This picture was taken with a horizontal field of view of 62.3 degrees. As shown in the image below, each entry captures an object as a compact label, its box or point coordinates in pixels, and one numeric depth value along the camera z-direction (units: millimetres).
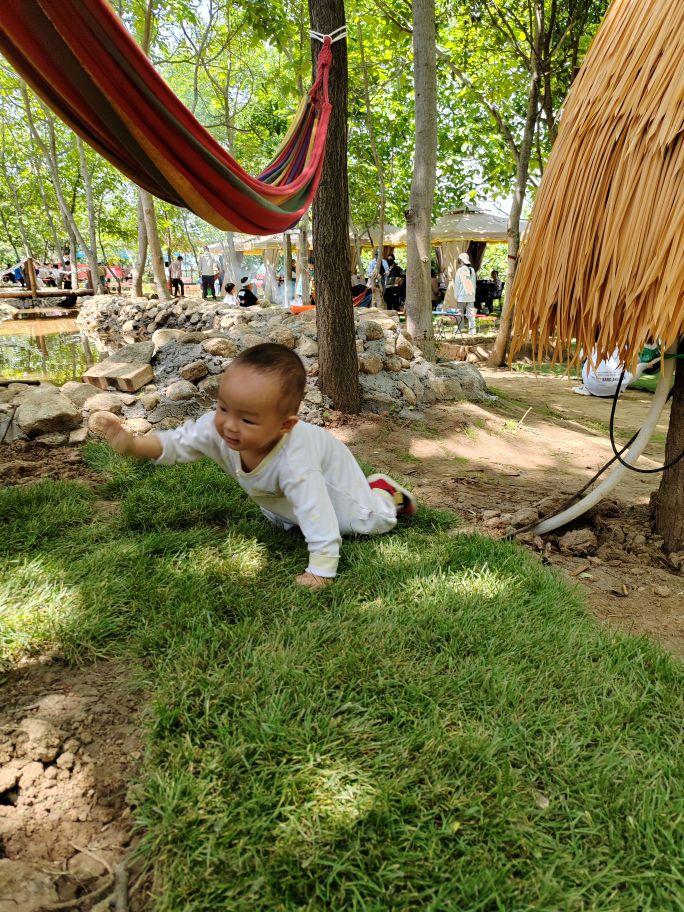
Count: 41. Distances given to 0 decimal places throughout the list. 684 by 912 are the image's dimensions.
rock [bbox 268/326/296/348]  5203
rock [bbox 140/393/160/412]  4434
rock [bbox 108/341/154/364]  5145
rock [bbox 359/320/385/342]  5430
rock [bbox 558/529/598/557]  2521
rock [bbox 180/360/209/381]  4738
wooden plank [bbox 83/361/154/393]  4656
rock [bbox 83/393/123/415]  4297
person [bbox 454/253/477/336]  12109
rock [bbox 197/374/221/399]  4570
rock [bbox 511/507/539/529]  2697
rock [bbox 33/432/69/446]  3652
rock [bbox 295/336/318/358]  5062
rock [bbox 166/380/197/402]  4480
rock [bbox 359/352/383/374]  5012
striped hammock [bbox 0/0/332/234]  2121
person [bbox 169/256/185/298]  21062
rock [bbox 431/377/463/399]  5410
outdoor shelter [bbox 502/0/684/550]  1782
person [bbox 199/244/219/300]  19656
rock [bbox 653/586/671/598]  2209
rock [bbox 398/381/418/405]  4953
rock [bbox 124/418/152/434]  4062
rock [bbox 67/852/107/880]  1104
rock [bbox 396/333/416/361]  5461
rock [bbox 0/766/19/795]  1254
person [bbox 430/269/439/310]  15452
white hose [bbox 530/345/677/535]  2287
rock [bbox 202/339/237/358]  5008
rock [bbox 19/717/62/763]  1322
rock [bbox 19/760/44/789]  1271
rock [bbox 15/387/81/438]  3703
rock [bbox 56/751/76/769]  1313
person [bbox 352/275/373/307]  11155
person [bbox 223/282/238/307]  11883
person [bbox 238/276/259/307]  11210
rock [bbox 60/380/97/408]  4410
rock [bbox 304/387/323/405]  4582
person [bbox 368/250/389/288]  16077
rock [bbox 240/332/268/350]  5200
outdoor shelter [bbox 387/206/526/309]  15243
